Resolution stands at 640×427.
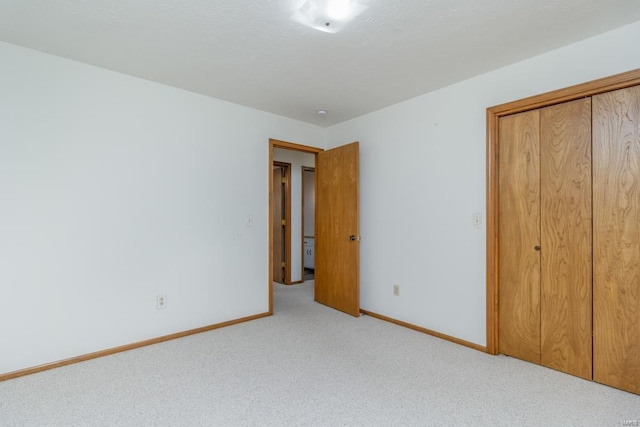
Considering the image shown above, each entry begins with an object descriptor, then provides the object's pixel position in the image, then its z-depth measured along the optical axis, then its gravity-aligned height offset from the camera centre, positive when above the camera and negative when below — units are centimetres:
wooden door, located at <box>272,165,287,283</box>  536 -28
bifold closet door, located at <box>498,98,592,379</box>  221 -19
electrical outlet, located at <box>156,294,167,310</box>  290 -80
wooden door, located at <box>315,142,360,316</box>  360 -22
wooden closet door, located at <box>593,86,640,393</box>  201 -18
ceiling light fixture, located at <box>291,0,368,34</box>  180 +115
